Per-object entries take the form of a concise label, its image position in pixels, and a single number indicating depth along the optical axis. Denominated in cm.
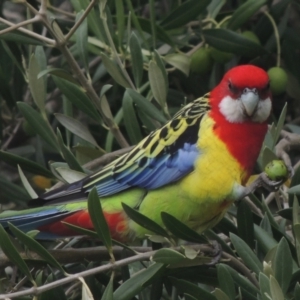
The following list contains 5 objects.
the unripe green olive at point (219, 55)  523
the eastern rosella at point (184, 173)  423
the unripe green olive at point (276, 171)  391
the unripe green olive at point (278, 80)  508
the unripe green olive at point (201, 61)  519
